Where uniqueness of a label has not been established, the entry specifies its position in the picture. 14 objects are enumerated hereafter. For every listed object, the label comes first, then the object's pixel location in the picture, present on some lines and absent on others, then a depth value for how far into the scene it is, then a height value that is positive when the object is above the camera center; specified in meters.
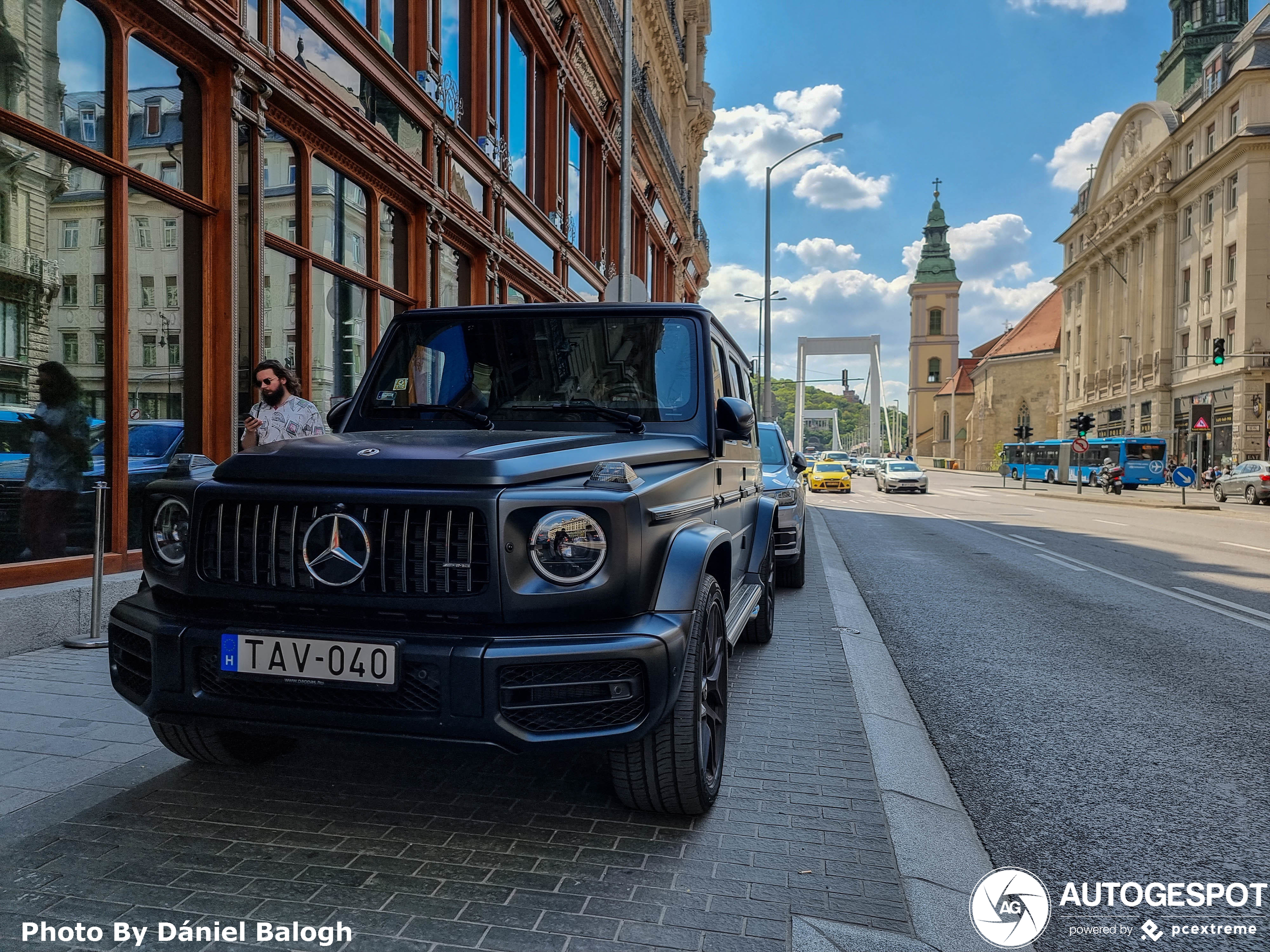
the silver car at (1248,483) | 28.95 -0.81
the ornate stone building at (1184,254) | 42.88 +11.78
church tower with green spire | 115.00 +15.27
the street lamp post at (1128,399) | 50.56 +3.28
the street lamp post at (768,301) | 32.38 +5.55
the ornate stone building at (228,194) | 6.14 +2.35
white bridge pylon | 109.75 +13.57
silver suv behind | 8.39 -0.40
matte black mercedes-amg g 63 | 2.69 -0.46
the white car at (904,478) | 36.09 -0.84
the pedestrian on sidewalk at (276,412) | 5.98 +0.27
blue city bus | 44.84 -0.09
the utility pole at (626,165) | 14.14 +4.73
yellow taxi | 36.66 -0.88
